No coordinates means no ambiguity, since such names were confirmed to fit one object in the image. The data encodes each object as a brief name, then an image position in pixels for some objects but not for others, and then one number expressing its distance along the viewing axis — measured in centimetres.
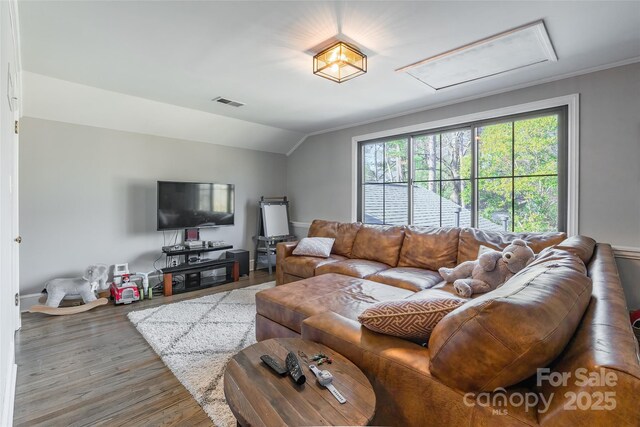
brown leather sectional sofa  74
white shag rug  194
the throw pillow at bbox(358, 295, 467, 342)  122
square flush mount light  233
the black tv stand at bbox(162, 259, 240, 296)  400
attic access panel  219
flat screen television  423
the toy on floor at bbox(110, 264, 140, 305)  359
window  312
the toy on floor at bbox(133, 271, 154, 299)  383
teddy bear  231
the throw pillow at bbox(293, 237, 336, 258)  392
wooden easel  525
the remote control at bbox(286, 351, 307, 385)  112
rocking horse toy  323
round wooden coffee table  96
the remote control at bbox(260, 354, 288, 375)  119
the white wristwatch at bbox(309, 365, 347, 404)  104
